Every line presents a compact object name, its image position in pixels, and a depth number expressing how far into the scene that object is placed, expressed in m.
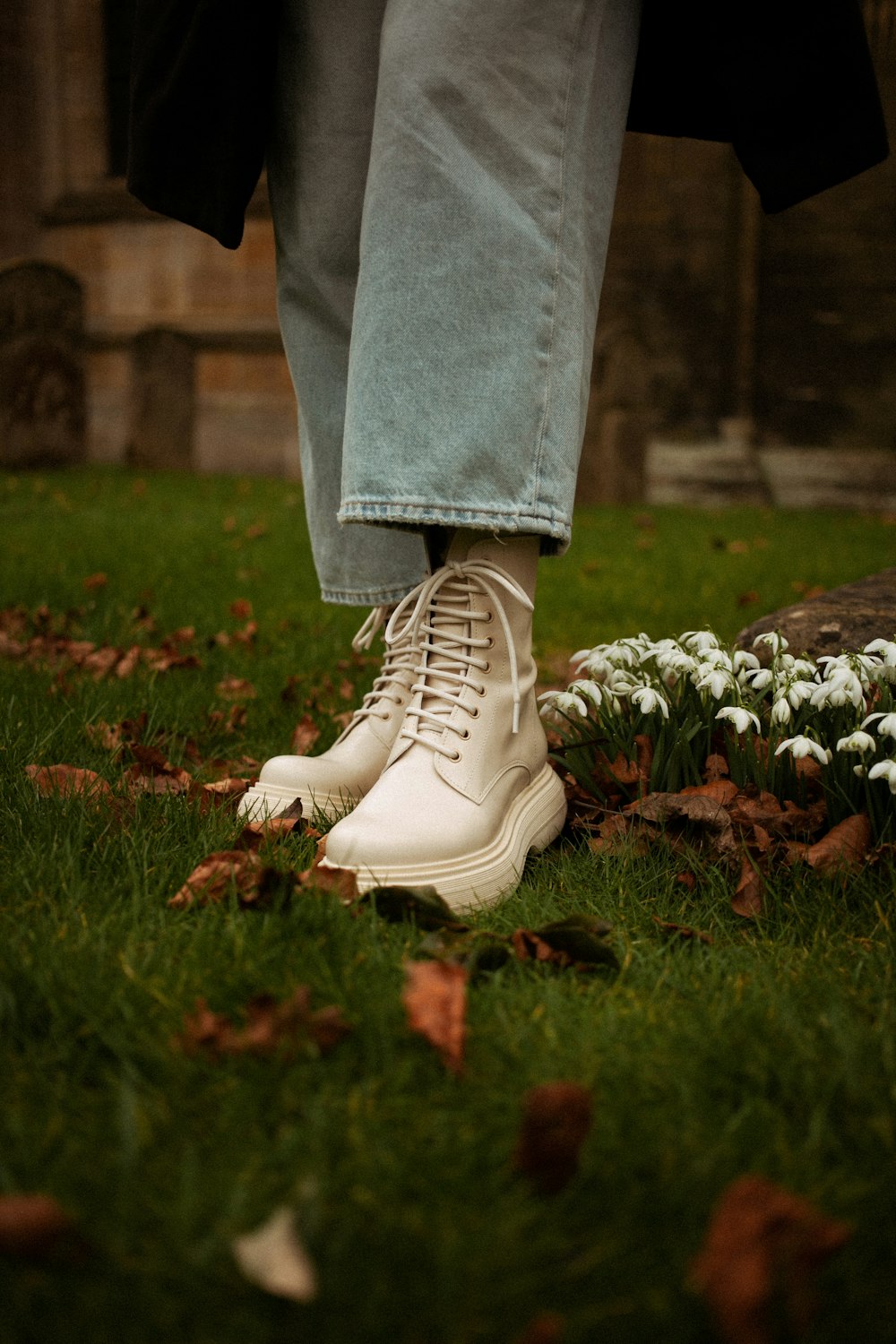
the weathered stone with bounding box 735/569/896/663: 2.07
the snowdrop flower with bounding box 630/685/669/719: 1.70
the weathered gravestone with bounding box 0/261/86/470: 8.65
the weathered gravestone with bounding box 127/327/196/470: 9.79
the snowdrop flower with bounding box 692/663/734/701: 1.70
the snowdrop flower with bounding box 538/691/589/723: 1.84
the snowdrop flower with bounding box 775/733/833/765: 1.55
